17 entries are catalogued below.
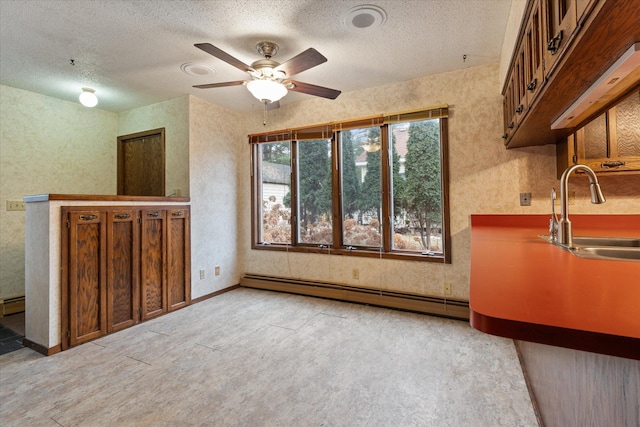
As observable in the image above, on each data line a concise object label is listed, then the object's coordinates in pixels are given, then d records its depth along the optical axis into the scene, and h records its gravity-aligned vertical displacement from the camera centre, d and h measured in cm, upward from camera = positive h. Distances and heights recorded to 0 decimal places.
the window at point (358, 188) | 314 +36
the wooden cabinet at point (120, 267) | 249 -45
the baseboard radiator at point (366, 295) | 300 -89
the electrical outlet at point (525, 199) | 269 +15
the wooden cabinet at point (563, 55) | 93 +59
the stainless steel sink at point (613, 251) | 149 -19
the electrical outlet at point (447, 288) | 303 -73
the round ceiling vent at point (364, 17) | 206 +144
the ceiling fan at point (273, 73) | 206 +111
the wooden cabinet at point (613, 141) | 200 +51
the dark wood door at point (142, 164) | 384 +77
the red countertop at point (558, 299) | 49 -19
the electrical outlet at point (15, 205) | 333 +20
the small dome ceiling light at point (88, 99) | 314 +130
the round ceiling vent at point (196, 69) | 283 +147
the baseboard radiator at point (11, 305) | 325 -92
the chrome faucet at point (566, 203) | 149 +6
